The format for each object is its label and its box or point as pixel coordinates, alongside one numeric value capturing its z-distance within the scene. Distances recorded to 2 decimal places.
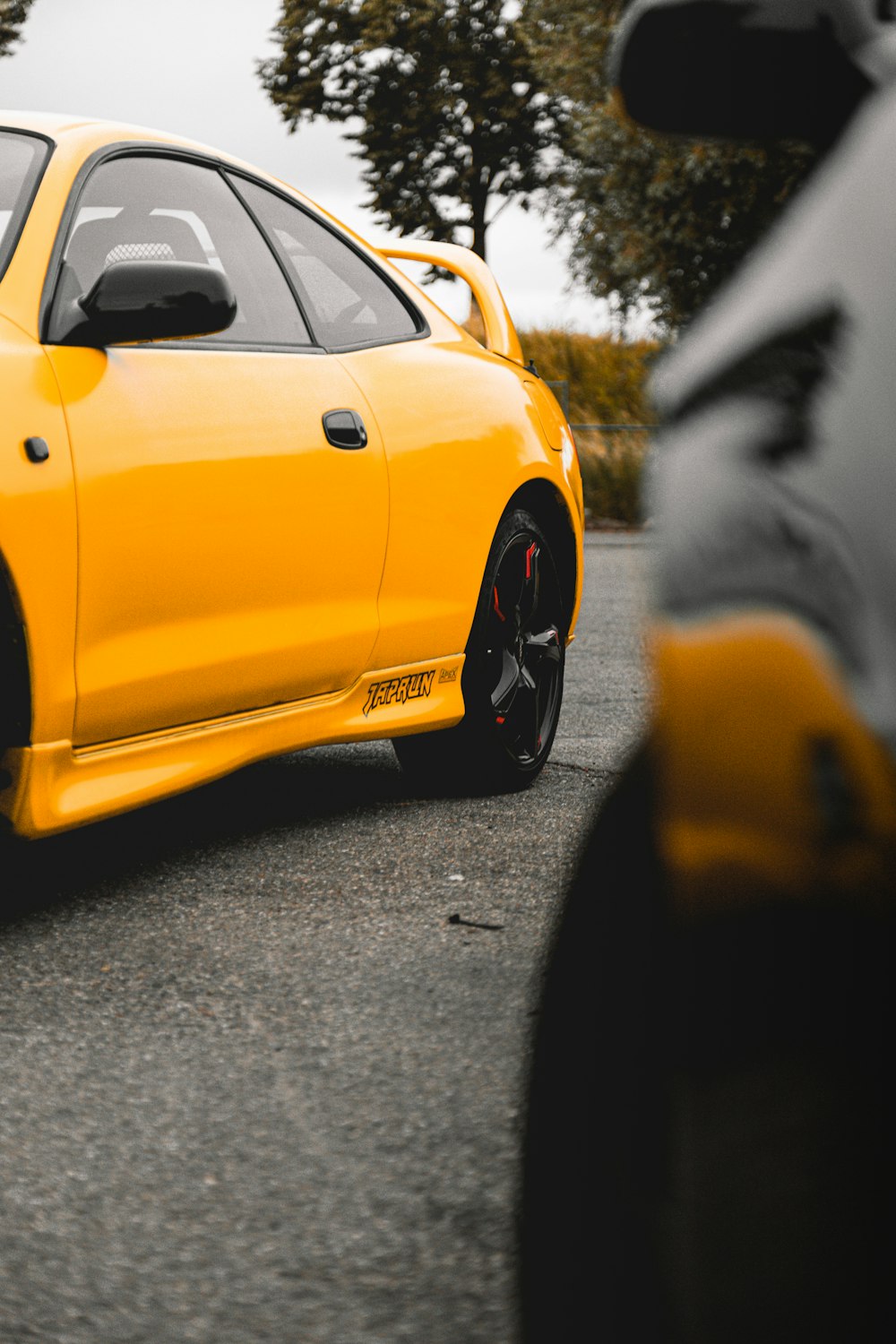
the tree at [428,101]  41.03
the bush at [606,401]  19.20
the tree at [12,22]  35.06
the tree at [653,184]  24.44
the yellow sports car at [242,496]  3.15
